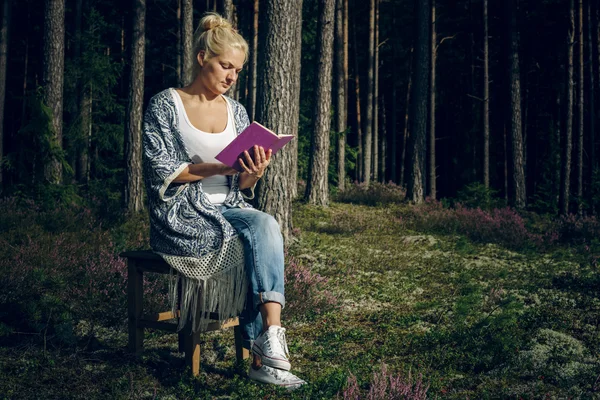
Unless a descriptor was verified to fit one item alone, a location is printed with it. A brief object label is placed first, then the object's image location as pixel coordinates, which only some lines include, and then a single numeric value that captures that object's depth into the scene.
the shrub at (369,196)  18.25
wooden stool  4.23
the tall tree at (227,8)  16.23
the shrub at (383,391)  3.39
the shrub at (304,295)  6.30
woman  3.92
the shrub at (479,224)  12.15
